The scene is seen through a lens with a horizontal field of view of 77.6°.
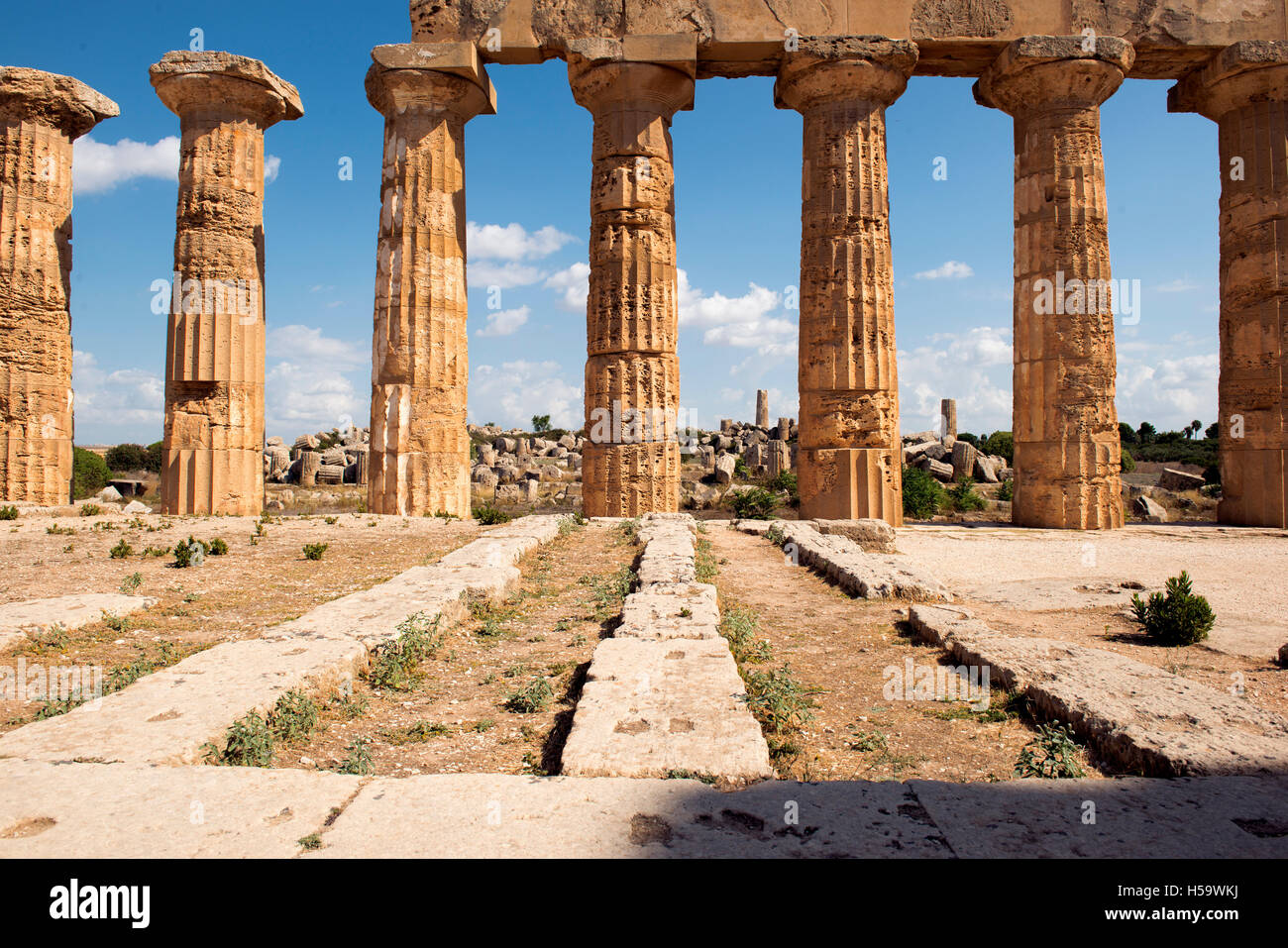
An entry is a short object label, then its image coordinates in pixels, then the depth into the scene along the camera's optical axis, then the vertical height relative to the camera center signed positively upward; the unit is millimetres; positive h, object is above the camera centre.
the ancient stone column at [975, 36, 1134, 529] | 13609 +3384
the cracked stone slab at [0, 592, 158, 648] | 4855 -750
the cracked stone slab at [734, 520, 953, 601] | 6441 -646
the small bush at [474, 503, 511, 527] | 12070 -284
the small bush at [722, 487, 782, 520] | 16562 -171
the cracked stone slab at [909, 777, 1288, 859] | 2174 -945
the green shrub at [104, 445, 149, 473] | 31781 +1571
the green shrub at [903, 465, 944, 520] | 17844 +7
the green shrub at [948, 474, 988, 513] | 19219 -68
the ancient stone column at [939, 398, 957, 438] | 37531 +3866
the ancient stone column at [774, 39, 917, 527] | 13227 +3181
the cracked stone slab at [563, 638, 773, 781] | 2748 -876
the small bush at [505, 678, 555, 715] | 3750 -948
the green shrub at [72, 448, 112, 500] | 23642 +796
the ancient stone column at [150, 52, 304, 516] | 13578 +3408
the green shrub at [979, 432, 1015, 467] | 30245 +1967
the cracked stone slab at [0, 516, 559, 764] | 2869 -825
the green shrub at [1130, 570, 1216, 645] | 5352 -823
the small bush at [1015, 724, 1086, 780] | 2965 -1000
